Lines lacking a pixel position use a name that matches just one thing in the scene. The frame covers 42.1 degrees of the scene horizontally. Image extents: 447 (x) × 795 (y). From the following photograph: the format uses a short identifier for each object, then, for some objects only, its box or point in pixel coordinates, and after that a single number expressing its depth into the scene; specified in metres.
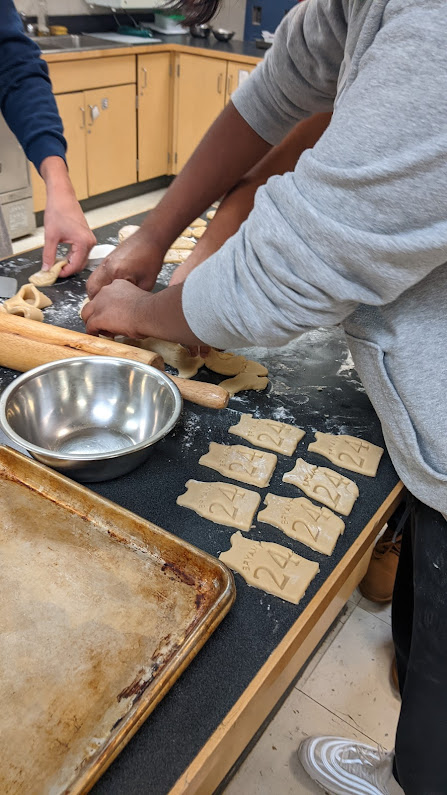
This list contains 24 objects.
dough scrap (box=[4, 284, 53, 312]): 1.27
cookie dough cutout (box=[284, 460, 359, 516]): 0.89
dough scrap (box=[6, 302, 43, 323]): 1.24
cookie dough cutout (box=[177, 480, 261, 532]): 0.84
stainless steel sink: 3.56
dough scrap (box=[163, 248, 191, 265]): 1.59
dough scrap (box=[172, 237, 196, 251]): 1.66
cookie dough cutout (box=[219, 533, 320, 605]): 0.74
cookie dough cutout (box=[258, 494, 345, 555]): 0.83
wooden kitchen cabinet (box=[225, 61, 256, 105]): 3.90
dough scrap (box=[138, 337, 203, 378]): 1.17
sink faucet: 3.88
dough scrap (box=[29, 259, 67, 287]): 1.40
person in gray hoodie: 0.53
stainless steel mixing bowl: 0.95
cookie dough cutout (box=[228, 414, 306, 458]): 0.99
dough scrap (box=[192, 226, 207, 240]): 1.74
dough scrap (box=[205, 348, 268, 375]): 1.17
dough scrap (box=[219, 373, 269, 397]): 1.13
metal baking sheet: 0.55
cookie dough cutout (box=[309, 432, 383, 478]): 0.97
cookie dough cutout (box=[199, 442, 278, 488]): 0.93
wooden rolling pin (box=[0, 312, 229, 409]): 1.00
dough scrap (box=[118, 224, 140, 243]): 1.64
